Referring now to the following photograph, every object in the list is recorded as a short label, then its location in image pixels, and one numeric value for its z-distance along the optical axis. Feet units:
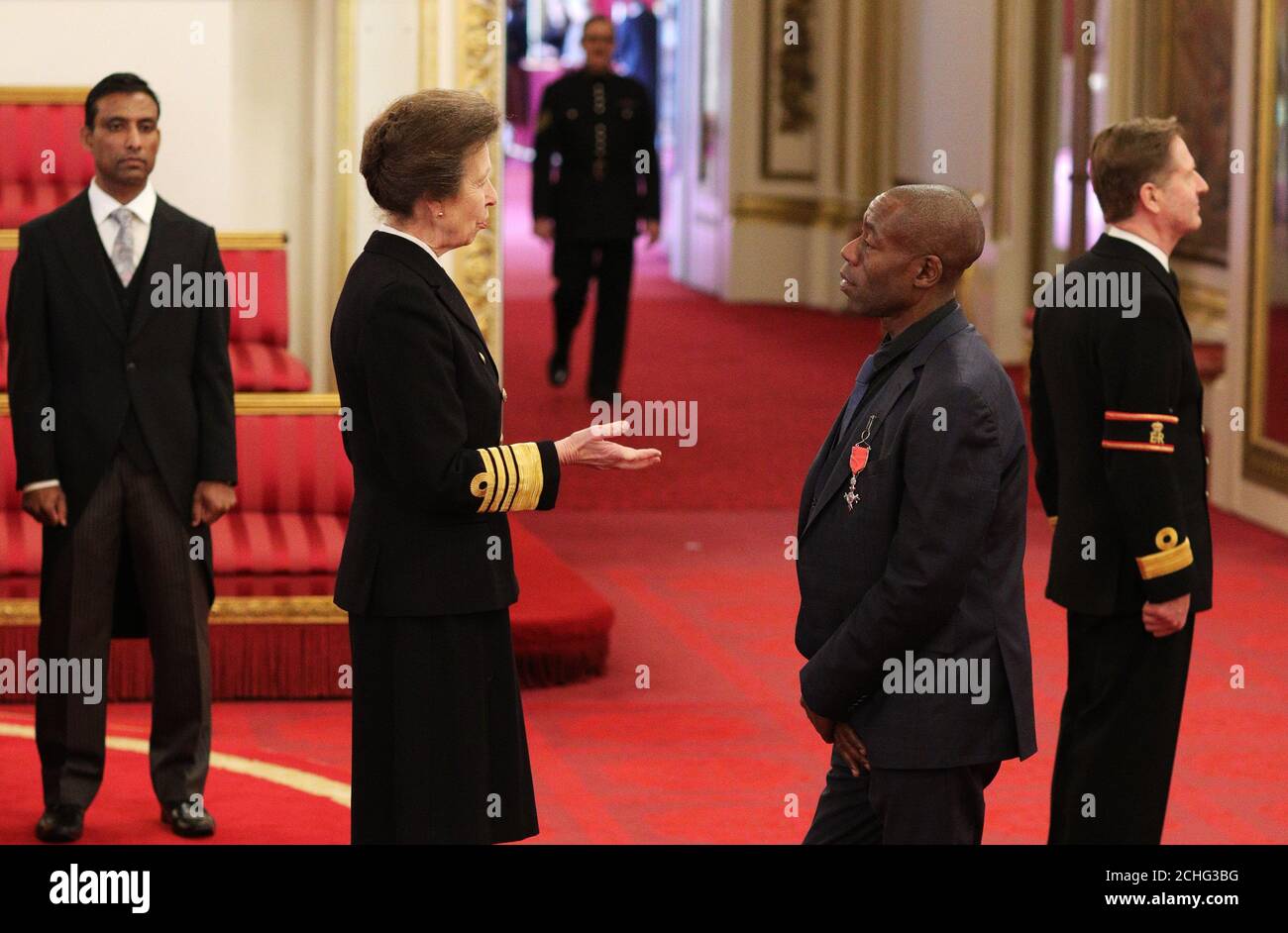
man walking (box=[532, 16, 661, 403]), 34.22
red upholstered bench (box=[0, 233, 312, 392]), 23.38
